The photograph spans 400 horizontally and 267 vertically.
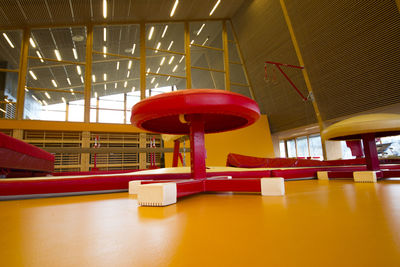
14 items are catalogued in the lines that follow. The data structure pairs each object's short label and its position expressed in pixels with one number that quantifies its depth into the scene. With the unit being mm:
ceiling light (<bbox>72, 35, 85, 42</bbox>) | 7753
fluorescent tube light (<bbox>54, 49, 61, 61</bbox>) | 7845
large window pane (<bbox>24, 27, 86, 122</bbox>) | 7513
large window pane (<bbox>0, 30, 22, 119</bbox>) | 7093
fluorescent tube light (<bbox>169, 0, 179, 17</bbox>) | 7666
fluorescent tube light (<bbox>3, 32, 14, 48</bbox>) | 7162
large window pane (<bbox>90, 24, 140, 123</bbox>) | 8148
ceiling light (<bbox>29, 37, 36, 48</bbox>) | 7332
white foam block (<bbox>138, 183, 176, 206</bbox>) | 1048
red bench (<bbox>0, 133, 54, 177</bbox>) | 1717
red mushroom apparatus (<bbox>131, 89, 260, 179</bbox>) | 1235
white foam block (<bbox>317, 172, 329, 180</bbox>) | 2643
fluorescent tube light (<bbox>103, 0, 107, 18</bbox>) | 7059
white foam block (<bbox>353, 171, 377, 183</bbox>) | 1986
